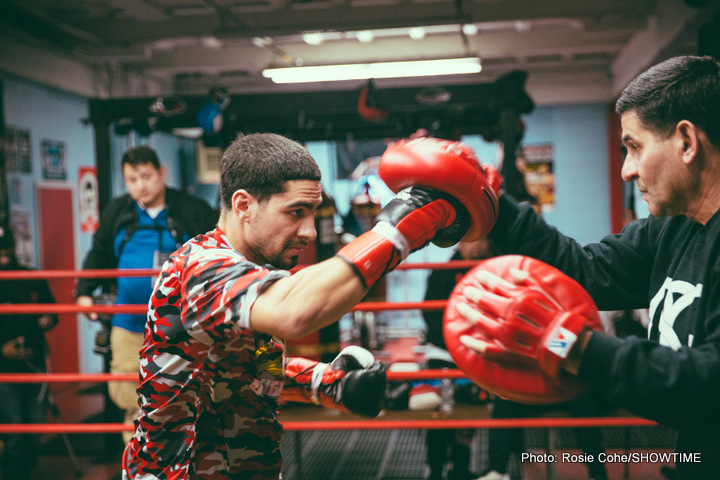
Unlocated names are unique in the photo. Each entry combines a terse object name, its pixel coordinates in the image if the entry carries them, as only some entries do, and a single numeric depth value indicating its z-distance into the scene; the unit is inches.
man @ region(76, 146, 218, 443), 123.0
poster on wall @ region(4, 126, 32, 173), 216.8
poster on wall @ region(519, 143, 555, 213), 367.6
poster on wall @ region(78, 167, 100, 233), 266.7
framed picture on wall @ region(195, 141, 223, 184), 400.2
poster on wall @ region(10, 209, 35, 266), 217.6
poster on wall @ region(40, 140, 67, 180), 240.2
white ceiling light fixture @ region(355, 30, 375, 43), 290.3
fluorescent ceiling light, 213.5
